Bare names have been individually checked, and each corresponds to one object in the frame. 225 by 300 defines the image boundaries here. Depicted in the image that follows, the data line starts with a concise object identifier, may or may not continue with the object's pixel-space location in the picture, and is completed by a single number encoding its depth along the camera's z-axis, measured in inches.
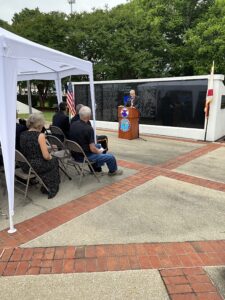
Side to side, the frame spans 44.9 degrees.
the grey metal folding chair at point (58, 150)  207.2
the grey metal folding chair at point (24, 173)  157.1
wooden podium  361.5
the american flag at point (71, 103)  415.8
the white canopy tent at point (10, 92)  123.3
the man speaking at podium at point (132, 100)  362.3
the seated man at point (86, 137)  190.9
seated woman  161.5
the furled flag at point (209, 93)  338.3
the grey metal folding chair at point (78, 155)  185.3
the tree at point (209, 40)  702.5
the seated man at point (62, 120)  247.8
